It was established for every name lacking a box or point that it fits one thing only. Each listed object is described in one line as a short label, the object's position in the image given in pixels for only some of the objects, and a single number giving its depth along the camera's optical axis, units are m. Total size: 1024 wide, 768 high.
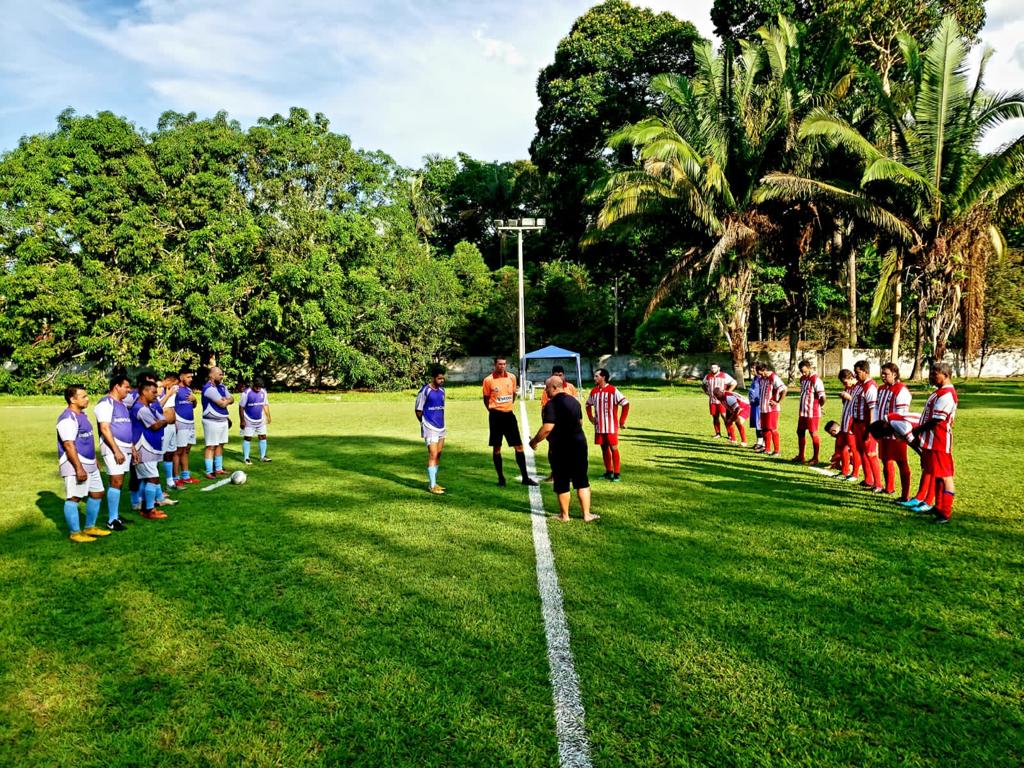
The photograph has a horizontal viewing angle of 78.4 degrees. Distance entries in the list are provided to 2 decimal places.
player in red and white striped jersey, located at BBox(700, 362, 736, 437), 14.19
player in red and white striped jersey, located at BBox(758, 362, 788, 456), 11.97
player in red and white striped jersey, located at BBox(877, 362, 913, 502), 7.79
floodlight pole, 28.05
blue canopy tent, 27.70
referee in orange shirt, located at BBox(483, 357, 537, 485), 9.38
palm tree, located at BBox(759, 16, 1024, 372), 20.20
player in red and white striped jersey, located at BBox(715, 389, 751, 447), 13.34
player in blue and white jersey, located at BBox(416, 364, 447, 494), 8.98
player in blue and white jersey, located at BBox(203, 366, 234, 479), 10.23
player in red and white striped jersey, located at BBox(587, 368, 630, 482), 9.56
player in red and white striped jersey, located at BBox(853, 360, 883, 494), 8.70
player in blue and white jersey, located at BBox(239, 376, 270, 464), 11.73
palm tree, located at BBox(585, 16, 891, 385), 22.92
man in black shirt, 7.07
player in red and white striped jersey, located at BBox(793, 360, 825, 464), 10.78
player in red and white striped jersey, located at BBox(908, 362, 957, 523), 7.03
